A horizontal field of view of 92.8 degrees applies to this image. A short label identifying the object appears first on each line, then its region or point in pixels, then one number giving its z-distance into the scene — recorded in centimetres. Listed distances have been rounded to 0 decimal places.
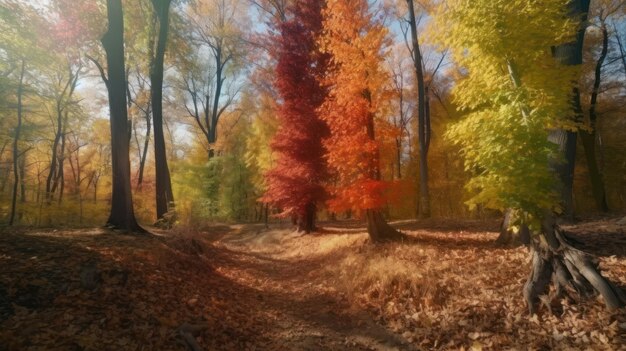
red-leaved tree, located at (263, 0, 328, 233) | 1362
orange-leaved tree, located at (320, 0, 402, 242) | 927
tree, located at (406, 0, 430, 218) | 1526
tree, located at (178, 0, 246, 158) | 2346
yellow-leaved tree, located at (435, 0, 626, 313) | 508
